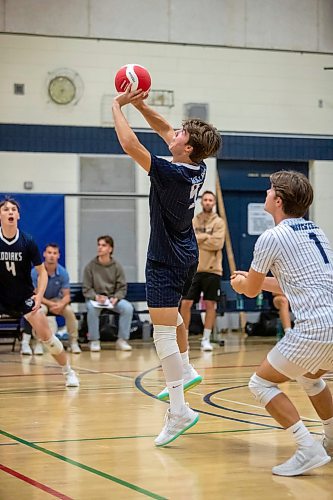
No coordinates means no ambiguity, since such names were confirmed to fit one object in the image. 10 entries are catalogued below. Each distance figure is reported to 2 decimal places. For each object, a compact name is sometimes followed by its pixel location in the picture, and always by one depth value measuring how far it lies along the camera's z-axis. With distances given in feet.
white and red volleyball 19.34
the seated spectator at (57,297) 40.55
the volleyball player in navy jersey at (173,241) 17.85
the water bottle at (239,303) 48.73
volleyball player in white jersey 14.90
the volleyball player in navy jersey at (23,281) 27.09
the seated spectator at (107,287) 42.37
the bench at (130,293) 44.55
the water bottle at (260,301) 50.19
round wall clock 49.19
